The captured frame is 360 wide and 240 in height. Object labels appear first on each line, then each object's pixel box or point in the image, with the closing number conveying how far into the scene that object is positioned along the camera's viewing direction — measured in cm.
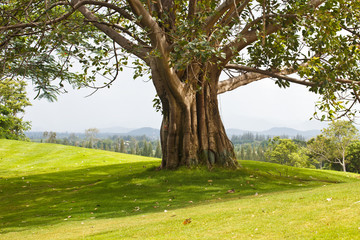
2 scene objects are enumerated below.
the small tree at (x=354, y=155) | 5675
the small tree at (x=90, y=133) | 17508
